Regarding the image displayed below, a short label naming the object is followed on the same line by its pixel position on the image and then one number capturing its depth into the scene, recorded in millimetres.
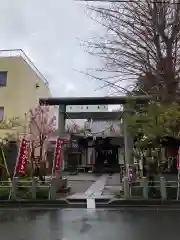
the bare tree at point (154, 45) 16859
